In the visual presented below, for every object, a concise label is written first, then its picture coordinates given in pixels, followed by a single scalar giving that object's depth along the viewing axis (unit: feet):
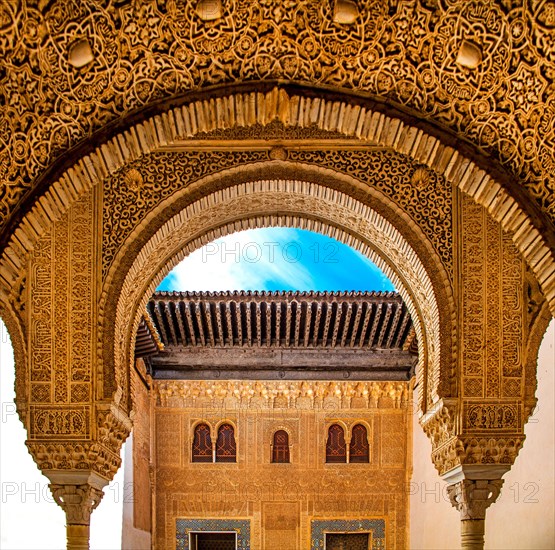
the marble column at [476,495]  31.01
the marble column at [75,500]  31.19
